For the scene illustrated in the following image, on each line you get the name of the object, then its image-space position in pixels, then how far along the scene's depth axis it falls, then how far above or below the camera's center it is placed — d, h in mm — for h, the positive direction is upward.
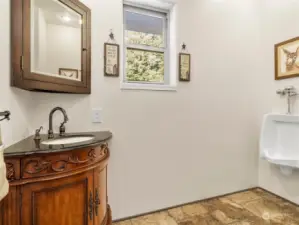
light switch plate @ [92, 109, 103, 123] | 1745 -30
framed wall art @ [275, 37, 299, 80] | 2080 +633
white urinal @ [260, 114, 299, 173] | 2072 -300
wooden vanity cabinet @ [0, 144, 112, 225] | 979 -461
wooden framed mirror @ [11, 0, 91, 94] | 1176 +518
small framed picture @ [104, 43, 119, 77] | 1781 +520
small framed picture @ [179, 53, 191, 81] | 2053 +520
